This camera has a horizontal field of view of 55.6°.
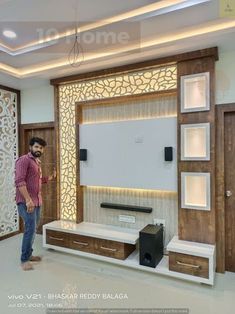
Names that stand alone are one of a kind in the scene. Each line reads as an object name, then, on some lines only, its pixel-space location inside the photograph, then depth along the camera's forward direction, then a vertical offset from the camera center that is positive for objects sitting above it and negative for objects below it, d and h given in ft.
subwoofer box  8.60 -3.68
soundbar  9.96 -2.51
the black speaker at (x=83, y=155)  11.07 -0.08
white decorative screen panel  12.56 -0.28
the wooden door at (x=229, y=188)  8.87 -1.45
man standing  8.89 -1.55
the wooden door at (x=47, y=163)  12.85 -0.54
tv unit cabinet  8.09 -3.92
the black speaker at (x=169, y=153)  9.29 -0.02
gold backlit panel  9.71 +2.87
